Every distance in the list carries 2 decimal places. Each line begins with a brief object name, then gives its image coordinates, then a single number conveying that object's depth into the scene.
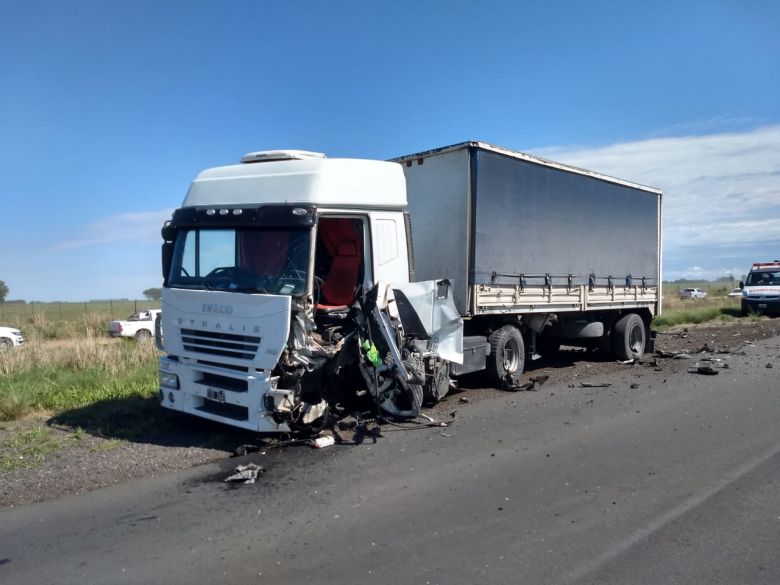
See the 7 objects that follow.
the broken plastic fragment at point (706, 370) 11.61
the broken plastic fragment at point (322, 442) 6.99
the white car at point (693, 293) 59.45
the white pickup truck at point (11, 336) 19.58
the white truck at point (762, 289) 27.41
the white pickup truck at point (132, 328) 21.05
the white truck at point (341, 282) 6.83
